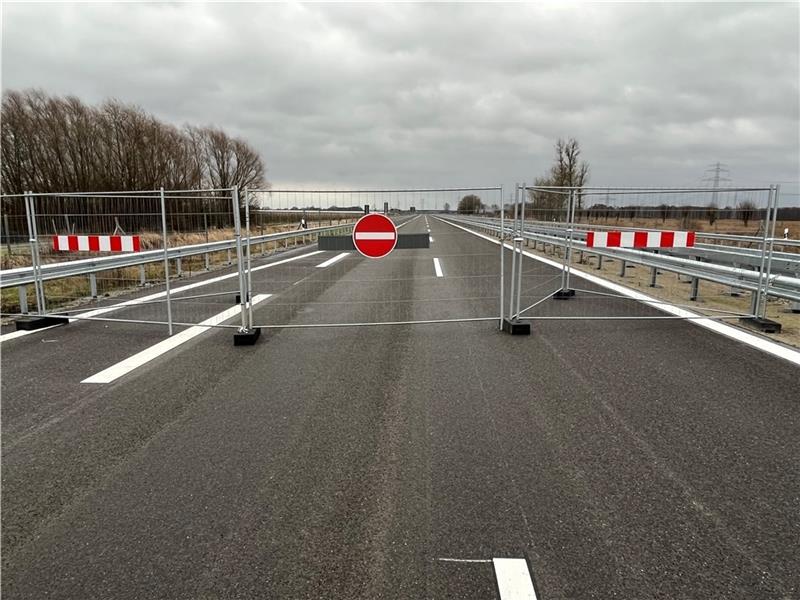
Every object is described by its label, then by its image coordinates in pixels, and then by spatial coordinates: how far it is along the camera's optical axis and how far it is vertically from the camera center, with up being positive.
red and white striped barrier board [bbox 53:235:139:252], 7.88 -0.40
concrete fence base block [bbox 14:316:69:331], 7.75 -1.66
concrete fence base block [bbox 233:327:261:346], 6.82 -1.66
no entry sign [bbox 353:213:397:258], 7.58 -0.26
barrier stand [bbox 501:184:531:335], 7.28 -1.57
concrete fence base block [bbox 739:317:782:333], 7.23 -1.61
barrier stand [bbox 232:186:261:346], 6.76 -1.28
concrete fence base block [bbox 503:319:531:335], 7.27 -1.63
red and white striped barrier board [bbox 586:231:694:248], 7.82 -0.34
